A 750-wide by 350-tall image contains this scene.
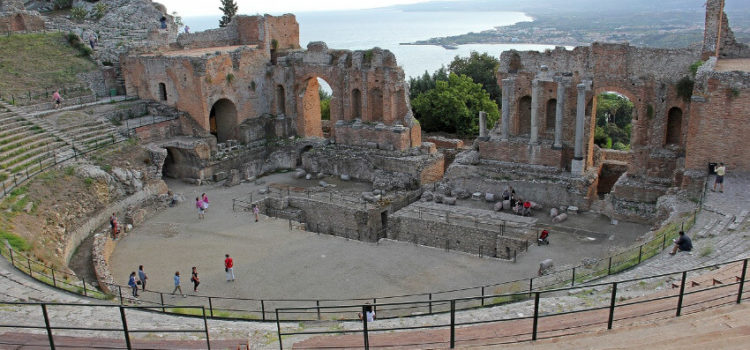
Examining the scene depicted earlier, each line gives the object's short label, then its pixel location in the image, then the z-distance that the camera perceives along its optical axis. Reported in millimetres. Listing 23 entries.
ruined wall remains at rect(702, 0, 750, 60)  21000
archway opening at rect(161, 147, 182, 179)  29406
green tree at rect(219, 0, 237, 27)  55188
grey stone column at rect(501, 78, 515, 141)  25281
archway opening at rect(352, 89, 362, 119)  30766
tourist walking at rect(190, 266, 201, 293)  18453
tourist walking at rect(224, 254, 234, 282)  18812
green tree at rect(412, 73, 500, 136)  37469
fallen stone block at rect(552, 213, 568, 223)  22562
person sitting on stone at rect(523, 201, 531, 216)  23266
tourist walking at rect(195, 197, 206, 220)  24562
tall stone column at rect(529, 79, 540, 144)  24438
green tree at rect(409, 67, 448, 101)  47156
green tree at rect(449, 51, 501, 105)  48625
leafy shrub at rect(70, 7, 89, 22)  40438
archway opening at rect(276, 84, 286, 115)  32906
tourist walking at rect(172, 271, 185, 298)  18391
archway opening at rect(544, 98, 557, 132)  25125
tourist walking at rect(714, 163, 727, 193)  18344
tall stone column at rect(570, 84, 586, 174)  23067
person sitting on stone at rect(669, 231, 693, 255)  15078
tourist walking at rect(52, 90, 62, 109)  29250
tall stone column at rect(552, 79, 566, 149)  23781
